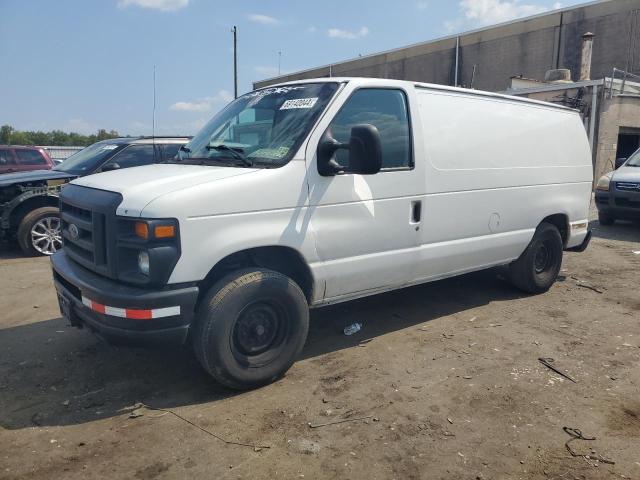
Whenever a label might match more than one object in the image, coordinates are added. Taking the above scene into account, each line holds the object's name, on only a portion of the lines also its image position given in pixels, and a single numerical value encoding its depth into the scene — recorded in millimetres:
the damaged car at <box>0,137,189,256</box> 7969
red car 13758
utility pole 27122
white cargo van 3320
